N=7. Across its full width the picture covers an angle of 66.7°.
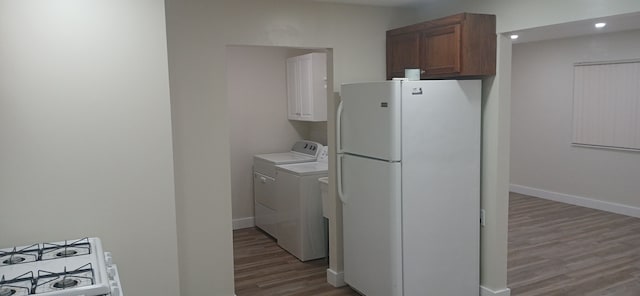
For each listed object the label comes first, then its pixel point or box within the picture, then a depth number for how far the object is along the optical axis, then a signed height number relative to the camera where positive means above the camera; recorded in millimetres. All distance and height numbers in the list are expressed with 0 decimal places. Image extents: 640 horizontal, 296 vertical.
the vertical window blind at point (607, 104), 5992 -67
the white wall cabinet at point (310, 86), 5242 +222
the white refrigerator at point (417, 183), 3229 -554
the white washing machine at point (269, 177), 5309 -786
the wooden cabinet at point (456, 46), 3225 +386
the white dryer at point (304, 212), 4727 -1043
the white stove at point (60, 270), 1874 -677
